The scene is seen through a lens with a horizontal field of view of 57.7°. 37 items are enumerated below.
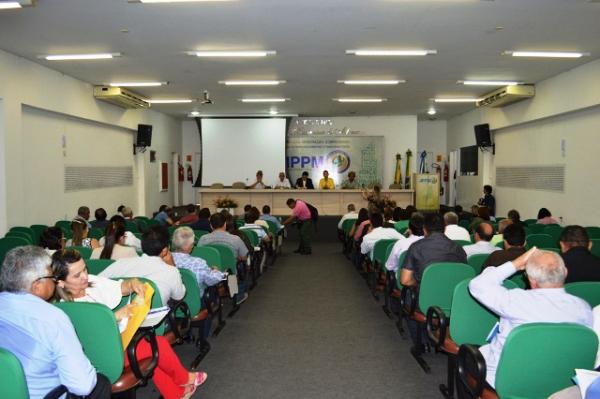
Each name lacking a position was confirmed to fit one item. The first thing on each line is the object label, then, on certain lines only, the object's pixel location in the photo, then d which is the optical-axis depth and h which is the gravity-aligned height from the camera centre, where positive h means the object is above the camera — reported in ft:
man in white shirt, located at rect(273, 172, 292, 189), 56.51 -0.73
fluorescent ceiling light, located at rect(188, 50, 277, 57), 29.27 +6.60
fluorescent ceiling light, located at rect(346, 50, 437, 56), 29.19 +6.60
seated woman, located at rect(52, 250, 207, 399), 9.73 -2.32
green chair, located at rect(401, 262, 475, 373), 13.85 -2.77
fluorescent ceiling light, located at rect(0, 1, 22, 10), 18.49 +5.89
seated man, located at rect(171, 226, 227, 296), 15.05 -2.43
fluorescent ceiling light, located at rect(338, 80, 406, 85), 38.83 +6.67
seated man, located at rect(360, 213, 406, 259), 23.45 -2.67
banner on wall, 60.85 +2.00
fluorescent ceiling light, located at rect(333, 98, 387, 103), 48.26 +6.71
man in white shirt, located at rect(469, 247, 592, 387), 8.75 -2.11
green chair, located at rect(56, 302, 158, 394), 8.86 -2.63
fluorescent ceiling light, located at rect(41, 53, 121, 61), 29.99 +6.63
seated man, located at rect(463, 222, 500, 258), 17.24 -2.20
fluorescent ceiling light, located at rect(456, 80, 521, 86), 39.09 +6.68
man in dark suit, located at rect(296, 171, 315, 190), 55.36 -0.81
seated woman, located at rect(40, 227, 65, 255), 17.81 -2.08
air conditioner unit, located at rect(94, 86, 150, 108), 40.68 +6.10
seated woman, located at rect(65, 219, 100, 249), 20.10 -2.26
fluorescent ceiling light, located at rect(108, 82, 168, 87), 39.27 +6.67
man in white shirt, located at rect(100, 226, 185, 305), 12.50 -2.23
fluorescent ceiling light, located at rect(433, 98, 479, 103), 48.57 +6.74
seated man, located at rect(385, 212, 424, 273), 17.63 -2.22
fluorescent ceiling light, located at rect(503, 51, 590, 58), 29.27 +6.52
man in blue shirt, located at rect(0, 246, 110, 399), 7.36 -2.10
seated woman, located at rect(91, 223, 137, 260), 16.34 -2.20
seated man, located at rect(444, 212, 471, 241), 21.91 -2.25
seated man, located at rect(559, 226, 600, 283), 13.44 -2.20
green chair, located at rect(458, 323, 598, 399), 7.86 -2.71
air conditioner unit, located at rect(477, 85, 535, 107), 39.68 +5.94
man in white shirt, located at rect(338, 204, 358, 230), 35.83 -2.68
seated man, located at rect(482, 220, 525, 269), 13.81 -1.91
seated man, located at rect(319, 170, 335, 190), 54.80 -0.82
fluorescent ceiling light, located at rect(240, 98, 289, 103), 48.14 +6.73
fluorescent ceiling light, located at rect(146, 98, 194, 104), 48.70 +6.74
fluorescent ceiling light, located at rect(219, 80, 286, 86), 38.58 +6.64
